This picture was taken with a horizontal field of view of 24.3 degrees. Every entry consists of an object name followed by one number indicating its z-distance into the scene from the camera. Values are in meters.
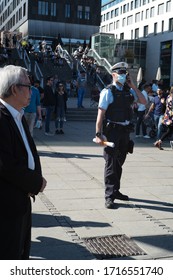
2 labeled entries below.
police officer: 5.61
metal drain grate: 4.21
